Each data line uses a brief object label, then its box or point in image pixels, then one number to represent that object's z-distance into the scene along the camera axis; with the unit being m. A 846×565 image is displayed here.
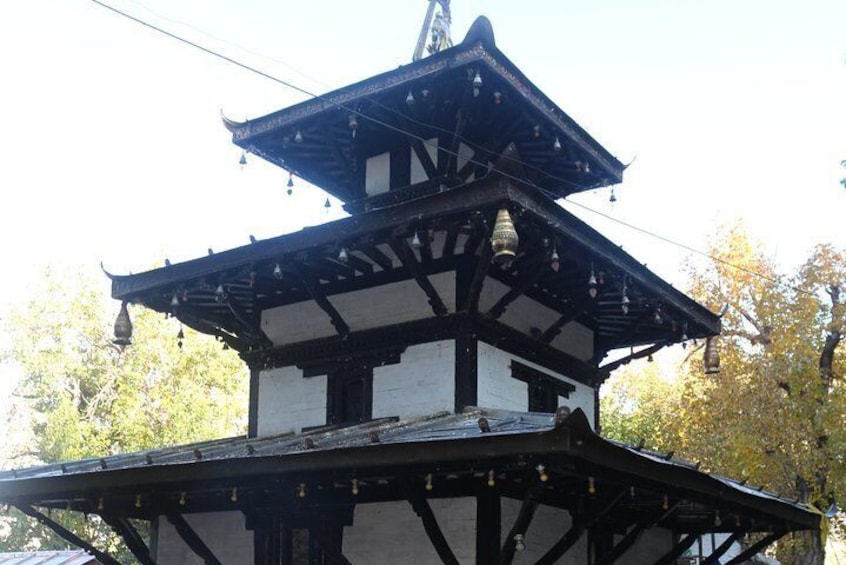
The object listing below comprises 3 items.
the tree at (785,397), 26.70
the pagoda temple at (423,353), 9.98
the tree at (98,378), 35.59
